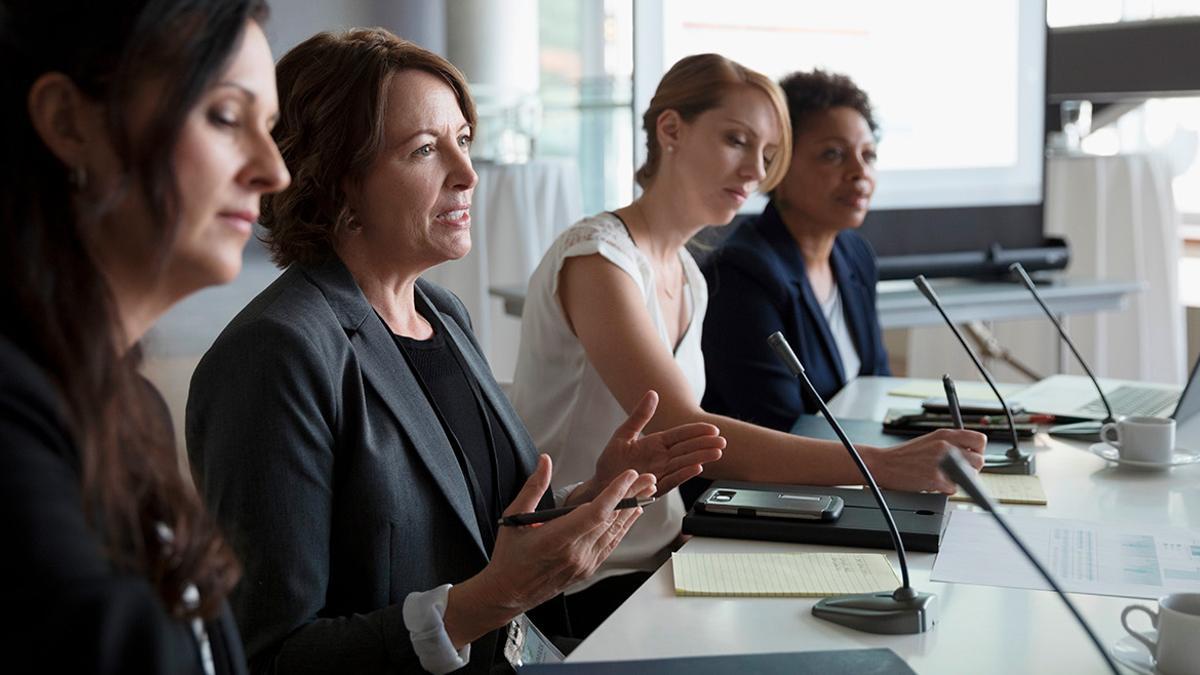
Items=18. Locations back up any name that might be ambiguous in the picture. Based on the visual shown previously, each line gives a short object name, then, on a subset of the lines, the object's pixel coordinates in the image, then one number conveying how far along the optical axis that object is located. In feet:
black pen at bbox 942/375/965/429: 6.35
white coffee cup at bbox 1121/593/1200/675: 3.67
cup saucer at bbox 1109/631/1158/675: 3.83
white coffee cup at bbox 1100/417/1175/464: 6.67
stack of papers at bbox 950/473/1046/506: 5.93
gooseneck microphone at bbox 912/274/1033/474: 6.54
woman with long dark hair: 2.21
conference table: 3.98
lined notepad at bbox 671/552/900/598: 4.58
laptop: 7.15
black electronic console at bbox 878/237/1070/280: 13.30
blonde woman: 6.18
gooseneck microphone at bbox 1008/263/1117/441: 7.38
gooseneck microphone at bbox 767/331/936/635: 4.16
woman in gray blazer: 4.41
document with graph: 4.69
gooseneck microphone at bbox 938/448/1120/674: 3.29
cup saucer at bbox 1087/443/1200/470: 6.63
